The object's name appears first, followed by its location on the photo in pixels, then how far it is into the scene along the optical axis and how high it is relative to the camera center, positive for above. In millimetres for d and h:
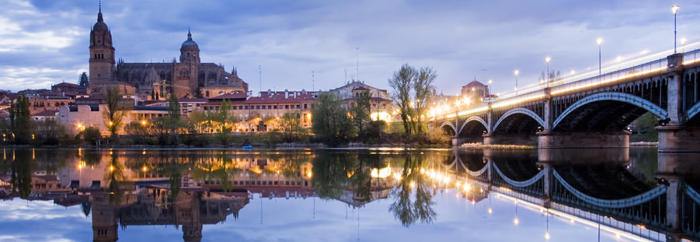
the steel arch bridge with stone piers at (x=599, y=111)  41312 +852
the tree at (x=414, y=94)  90500 +3822
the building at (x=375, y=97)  125444 +5775
